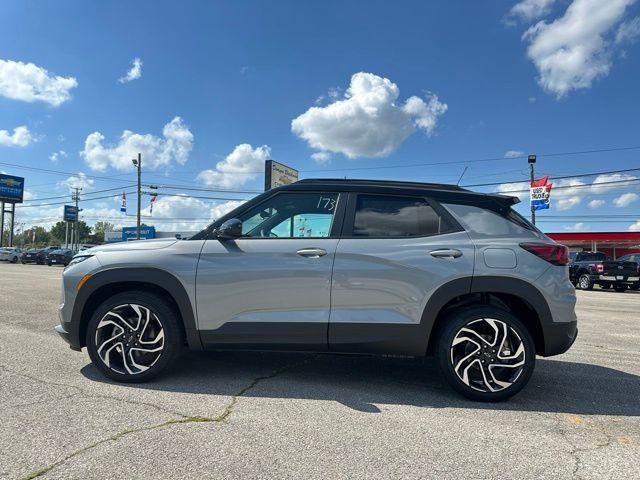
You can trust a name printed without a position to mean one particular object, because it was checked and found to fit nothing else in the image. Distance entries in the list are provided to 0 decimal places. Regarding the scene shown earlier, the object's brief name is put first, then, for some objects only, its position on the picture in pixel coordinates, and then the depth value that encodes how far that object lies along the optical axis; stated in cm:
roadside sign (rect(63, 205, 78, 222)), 7006
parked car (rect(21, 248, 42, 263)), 3972
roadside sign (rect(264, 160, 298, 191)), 2020
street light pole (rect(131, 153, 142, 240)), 4428
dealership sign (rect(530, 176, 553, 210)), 2503
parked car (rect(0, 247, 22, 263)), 4256
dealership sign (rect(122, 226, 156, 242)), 5606
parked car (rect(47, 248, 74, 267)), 3664
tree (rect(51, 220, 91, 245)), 11666
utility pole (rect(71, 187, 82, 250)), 7431
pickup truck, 1853
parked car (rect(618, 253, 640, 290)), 1866
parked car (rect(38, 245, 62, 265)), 3867
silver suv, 363
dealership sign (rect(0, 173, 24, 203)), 6025
